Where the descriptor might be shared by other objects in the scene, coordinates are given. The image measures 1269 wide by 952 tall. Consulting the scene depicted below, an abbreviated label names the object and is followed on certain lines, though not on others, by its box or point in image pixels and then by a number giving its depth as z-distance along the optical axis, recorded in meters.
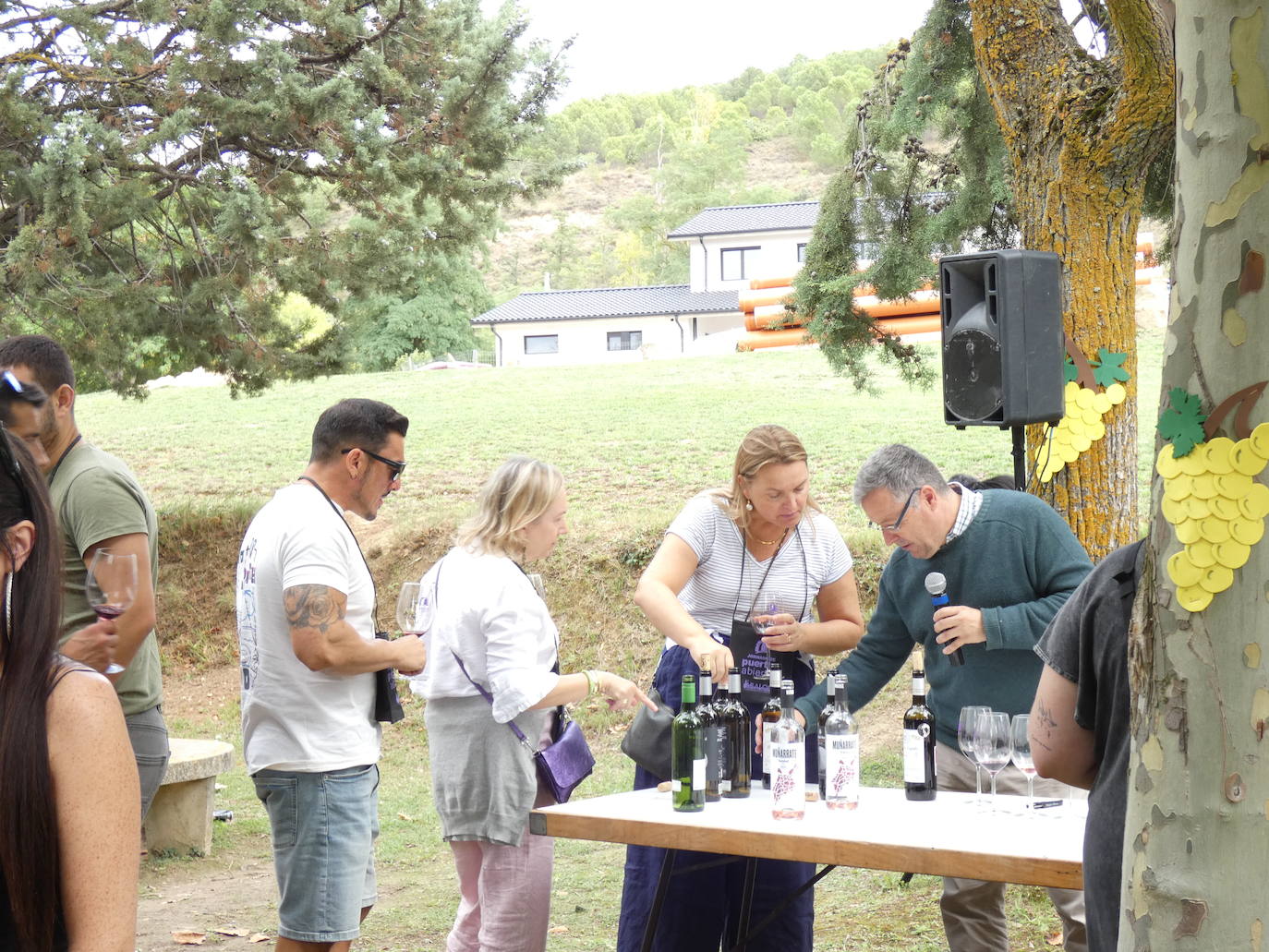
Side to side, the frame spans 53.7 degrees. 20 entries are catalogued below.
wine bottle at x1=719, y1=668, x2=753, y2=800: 3.44
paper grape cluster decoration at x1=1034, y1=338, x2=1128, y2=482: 5.23
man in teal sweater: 3.56
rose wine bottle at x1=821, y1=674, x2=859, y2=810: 3.18
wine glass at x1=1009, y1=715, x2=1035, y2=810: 2.99
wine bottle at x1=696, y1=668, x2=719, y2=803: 3.39
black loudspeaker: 4.21
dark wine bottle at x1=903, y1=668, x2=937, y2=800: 3.29
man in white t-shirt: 3.21
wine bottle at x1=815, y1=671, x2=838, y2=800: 3.30
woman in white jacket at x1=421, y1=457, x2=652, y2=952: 3.34
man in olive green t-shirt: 3.16
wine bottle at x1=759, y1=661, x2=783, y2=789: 3.29
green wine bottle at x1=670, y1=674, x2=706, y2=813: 3.20
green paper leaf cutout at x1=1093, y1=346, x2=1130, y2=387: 5.25
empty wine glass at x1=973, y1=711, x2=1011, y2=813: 2.99
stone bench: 6.37
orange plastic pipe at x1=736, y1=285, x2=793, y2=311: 27.92
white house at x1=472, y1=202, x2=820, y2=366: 37.41
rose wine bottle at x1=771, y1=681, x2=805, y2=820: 3.08
